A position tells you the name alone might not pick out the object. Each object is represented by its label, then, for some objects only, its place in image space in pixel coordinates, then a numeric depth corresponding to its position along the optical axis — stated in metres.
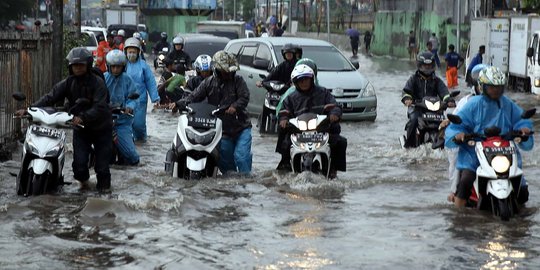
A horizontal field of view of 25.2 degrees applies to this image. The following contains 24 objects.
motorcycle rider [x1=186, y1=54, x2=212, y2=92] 14.62
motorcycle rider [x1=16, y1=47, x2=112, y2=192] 11.59
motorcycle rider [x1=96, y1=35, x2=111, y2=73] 23.05
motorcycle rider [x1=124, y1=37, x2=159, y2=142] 17.12
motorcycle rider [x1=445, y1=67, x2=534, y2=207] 10.65
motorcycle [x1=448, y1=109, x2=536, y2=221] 10.24
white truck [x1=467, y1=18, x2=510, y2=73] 36.66
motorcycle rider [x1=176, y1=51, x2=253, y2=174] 13.26
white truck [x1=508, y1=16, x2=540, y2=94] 31.02
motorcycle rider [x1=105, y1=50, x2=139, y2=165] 14.38
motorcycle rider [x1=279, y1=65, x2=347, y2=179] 12.98
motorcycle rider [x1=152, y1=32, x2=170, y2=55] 34.12
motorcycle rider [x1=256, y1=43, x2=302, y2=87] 18.77
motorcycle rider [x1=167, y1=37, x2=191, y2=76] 25.69
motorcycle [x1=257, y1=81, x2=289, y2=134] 18.97
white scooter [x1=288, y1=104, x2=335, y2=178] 12.73
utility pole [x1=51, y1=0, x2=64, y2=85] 21.75
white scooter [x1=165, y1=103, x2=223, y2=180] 12.59
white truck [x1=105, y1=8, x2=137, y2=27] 71.56
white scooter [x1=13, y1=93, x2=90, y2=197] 11.27
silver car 22.05
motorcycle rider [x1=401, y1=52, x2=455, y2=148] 16.30
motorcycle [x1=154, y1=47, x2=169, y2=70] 29.67
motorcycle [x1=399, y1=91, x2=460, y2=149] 15.92
